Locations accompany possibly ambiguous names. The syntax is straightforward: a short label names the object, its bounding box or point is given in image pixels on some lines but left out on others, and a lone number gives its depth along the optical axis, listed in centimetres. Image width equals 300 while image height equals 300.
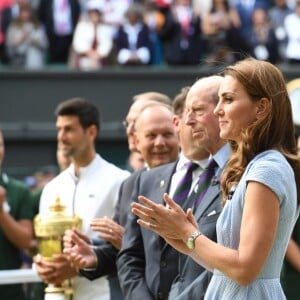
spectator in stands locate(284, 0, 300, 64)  1959
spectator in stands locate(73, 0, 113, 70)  1952
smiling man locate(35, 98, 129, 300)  720
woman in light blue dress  462
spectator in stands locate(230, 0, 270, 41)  2054
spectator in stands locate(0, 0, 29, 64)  2002
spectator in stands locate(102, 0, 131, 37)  1973
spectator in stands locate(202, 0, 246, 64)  1980
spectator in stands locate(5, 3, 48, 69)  1977
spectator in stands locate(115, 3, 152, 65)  1938
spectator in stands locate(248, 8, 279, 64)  1986
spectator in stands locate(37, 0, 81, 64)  2022
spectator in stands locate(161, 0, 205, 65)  1978
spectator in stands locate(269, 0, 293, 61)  1997
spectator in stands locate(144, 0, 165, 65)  1995
